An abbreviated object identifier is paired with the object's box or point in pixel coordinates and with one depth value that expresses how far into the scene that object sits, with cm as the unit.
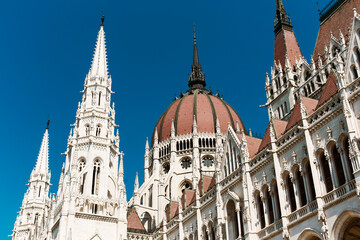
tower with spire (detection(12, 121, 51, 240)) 6819
